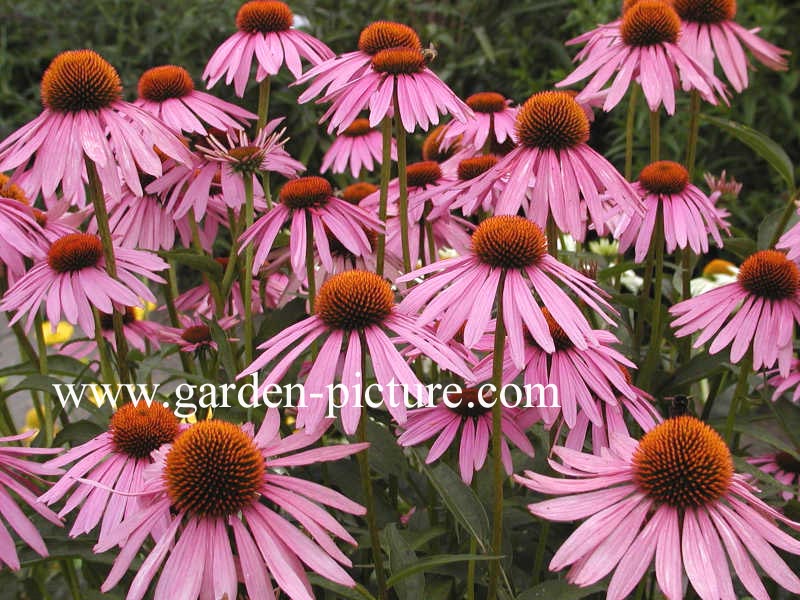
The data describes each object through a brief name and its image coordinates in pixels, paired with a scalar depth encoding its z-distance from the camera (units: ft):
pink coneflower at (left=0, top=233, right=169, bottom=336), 3.69
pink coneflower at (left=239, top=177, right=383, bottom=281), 3.84
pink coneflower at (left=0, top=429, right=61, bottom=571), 2.83
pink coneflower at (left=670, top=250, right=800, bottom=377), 3.63
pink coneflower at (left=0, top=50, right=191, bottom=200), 3.59
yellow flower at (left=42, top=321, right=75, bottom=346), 7.36
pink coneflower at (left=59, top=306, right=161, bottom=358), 5.22
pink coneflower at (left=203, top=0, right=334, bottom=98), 4.37
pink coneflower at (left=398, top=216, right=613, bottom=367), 2.82
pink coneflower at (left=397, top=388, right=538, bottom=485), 3.35
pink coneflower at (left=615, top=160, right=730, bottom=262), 4.11
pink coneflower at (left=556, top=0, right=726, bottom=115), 4.17
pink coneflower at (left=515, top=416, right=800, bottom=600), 2.43
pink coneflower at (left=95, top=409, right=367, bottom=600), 2.47
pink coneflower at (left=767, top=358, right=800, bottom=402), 4.40
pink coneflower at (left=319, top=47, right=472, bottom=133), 3.80
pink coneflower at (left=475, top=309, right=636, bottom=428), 3.13
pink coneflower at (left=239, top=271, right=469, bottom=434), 2.77
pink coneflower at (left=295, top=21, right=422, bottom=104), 4.05
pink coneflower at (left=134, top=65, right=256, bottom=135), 4.32
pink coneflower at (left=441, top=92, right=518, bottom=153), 4.70
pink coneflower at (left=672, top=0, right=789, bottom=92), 4.75
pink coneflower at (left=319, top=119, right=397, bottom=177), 5.80
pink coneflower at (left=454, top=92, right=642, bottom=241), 3.48
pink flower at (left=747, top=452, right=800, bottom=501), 4.92
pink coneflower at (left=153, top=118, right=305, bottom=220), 4.13
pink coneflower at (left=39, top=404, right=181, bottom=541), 3.06
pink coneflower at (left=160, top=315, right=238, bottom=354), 4.35
